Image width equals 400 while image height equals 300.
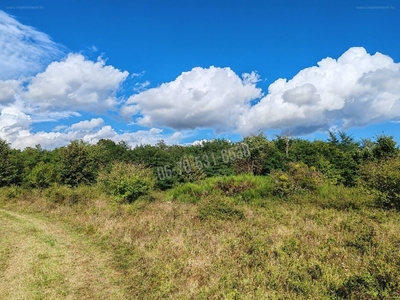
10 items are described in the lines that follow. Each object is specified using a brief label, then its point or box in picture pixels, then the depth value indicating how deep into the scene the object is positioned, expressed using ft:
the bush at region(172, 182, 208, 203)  55.68
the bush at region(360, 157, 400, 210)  36.91
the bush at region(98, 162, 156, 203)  48.67
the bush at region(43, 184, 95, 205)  51.07
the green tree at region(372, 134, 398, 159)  62.49
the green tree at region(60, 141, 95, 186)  79.25
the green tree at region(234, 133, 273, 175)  93.91
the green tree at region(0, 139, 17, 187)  84.12
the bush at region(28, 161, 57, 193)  65.41
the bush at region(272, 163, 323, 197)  49.55
